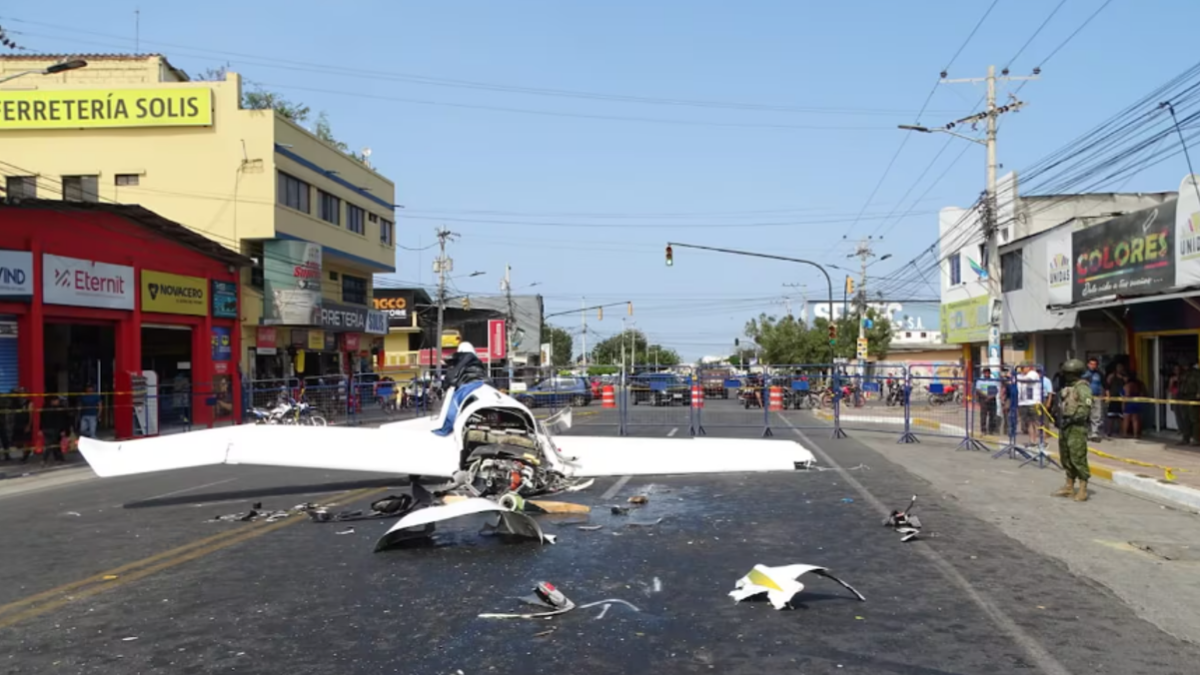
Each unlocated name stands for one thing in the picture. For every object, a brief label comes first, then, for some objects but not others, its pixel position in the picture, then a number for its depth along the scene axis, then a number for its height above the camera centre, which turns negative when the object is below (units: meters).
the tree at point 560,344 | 133.96 +2.56
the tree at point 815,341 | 63.69 +1.20
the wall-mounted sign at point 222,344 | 32.25 +0.75
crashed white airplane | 11.25 -1.06
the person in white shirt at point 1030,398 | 19.41 -0.87
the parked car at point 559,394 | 27.08 -0.90
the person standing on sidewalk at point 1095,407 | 21.03 -1.17
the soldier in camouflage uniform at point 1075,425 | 12.07 -0.89
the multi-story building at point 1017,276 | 26.95 +2.78
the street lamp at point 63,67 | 18.47 +5.89
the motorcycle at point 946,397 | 23.11 -0.98
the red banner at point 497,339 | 71.94 +1.79
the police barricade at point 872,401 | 24.03 -1.13
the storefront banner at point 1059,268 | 24.78 +2.30
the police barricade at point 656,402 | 25.53 -1.12
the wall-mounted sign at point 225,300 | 32.06 +2.25
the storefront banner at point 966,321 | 35.47 +1.42
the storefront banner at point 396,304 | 64.31 +4.07
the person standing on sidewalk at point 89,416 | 20.72 -1.04
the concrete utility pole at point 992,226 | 25.61 +3.57
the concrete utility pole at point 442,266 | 56.28 +6.16
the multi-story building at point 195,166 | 36.12 +7.69
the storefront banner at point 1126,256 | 19.30 +2.17
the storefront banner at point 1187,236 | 17.92 +2.23
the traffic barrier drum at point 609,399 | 27.25 -1.08
